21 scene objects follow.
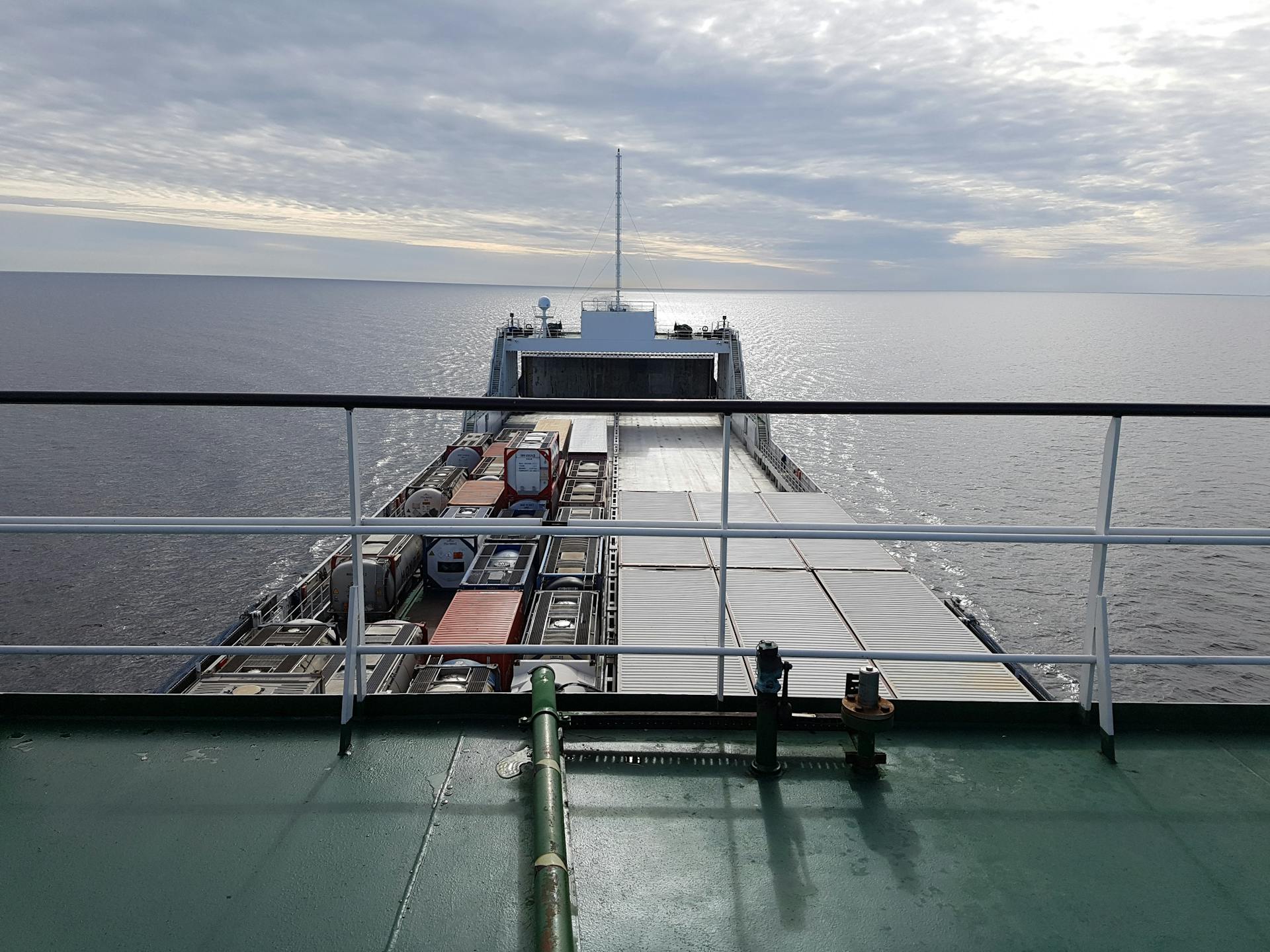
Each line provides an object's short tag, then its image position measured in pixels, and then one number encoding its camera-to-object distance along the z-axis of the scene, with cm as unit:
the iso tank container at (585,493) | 2566
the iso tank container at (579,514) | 2394
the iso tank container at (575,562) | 1934
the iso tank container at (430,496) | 2647
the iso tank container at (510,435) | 3579
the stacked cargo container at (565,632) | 1438
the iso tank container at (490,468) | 2908
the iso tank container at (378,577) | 2186
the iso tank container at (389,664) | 1508
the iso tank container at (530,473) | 2511
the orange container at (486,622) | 1611
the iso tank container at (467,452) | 3316
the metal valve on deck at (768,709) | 305
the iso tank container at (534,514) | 2506
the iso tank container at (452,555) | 2400
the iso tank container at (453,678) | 1474
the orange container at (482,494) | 2530
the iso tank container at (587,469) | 2928
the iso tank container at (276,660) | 1437
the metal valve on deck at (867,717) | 315
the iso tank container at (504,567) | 1970
